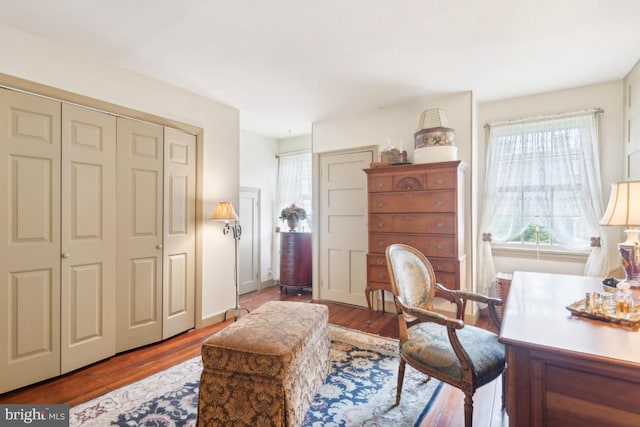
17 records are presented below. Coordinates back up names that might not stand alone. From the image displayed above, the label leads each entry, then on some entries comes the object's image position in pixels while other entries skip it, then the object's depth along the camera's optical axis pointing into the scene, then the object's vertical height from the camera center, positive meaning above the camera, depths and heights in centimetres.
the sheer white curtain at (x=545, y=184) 305 +35
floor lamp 322 -9
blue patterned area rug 180 -125
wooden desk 91 -52
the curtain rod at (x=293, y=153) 506 +112
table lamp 171 -2
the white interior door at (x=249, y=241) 469 -41
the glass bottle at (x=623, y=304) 123 -38
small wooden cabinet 467 -72
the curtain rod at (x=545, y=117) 303 +110
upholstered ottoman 159 -91
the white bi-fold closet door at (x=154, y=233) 268 -16
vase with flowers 477 +2
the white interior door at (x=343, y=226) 397 -14
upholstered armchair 147 -73
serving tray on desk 116 -41
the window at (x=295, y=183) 504 +59
